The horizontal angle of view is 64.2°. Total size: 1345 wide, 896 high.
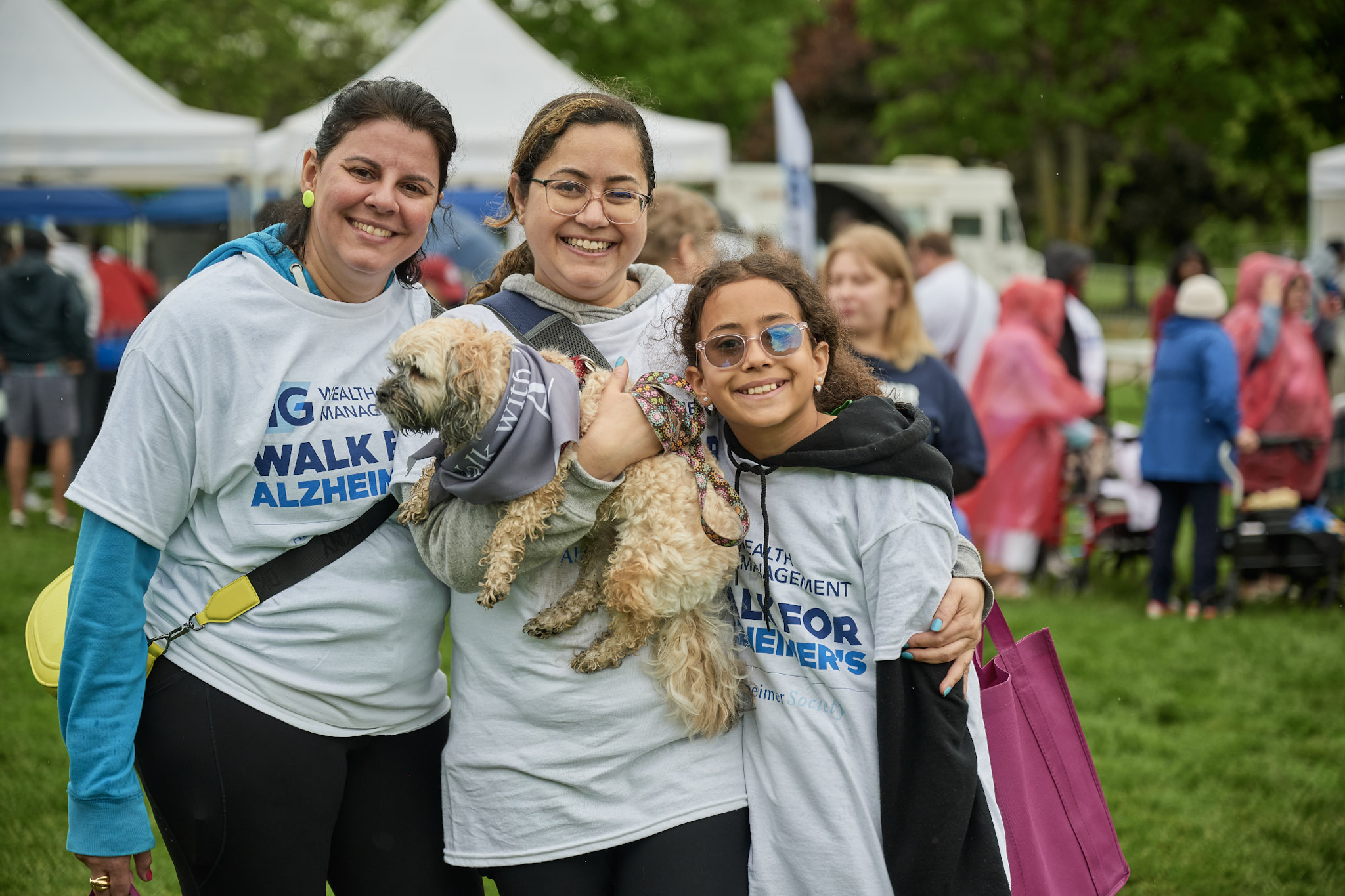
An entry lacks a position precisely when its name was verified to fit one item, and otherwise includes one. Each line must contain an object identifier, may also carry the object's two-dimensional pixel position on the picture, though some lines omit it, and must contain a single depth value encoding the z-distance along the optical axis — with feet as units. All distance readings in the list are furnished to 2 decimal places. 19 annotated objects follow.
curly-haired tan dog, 7.17
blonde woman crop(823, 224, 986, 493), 15.30
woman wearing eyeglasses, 7.19
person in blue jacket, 26.78
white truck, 68.13
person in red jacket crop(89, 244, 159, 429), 40.63
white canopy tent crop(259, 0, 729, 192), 39.88
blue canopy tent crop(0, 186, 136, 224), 45.37
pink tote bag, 8.00
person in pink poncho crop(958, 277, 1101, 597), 27.99
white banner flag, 33.17
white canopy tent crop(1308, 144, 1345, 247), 51.98
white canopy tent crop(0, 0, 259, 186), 35.96
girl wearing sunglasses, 7.12
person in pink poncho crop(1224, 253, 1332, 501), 29.25
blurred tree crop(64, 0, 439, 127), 31.17
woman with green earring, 7.13
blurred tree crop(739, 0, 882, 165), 122.62
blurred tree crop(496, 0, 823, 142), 87.45
